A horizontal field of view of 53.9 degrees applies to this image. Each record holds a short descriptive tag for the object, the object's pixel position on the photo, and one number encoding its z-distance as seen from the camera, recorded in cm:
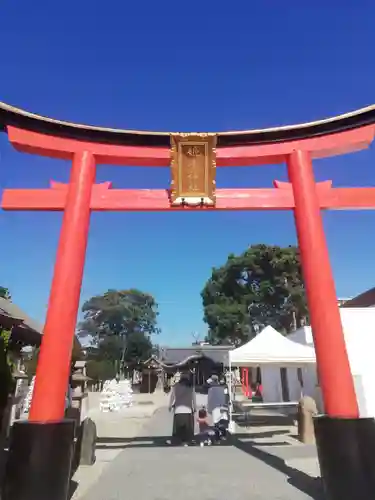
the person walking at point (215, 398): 918
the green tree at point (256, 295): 3612
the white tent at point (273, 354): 1105
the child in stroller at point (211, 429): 893
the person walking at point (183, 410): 866
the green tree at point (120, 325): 5000
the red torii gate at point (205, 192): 582
